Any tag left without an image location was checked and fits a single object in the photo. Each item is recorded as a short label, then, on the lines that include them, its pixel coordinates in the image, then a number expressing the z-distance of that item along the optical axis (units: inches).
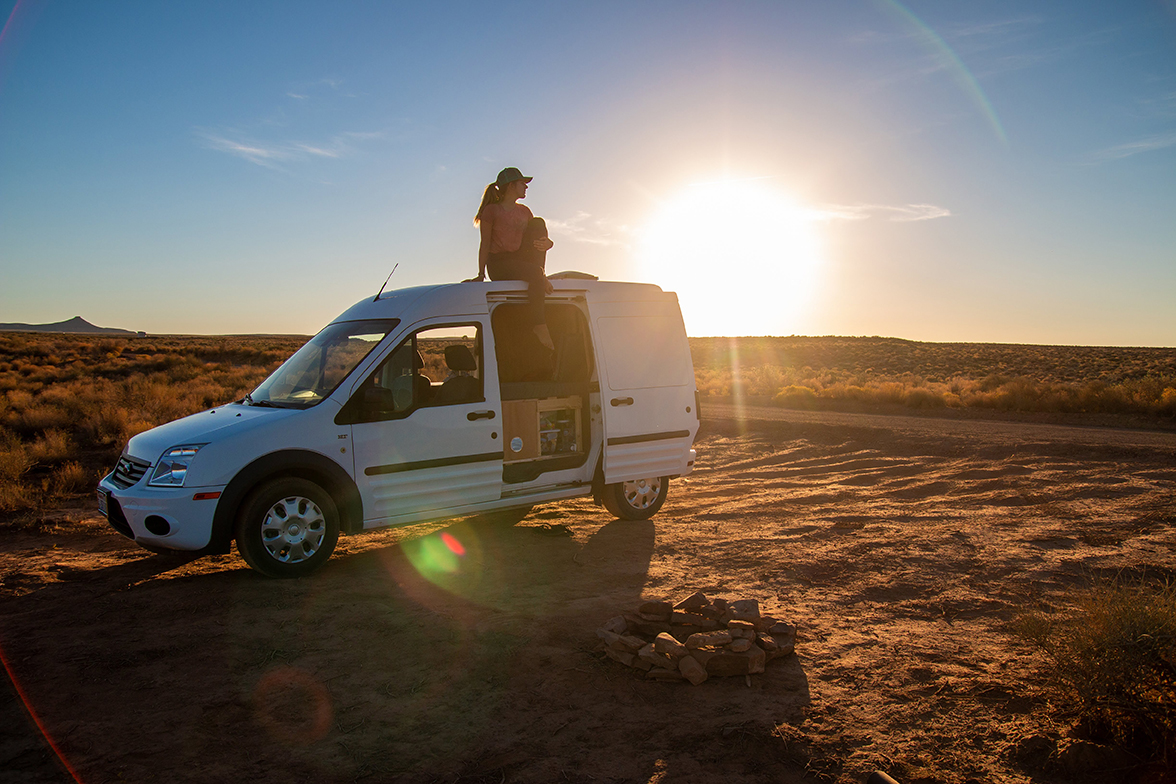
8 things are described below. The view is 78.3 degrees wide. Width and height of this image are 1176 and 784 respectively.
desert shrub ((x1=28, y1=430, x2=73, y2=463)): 431.5
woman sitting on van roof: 295.4
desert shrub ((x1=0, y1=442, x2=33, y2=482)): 373.1
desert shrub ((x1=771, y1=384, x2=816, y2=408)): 879.7
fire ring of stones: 162.4
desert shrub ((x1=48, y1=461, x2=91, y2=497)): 374.0
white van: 220.8
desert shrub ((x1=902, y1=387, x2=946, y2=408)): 839.7
